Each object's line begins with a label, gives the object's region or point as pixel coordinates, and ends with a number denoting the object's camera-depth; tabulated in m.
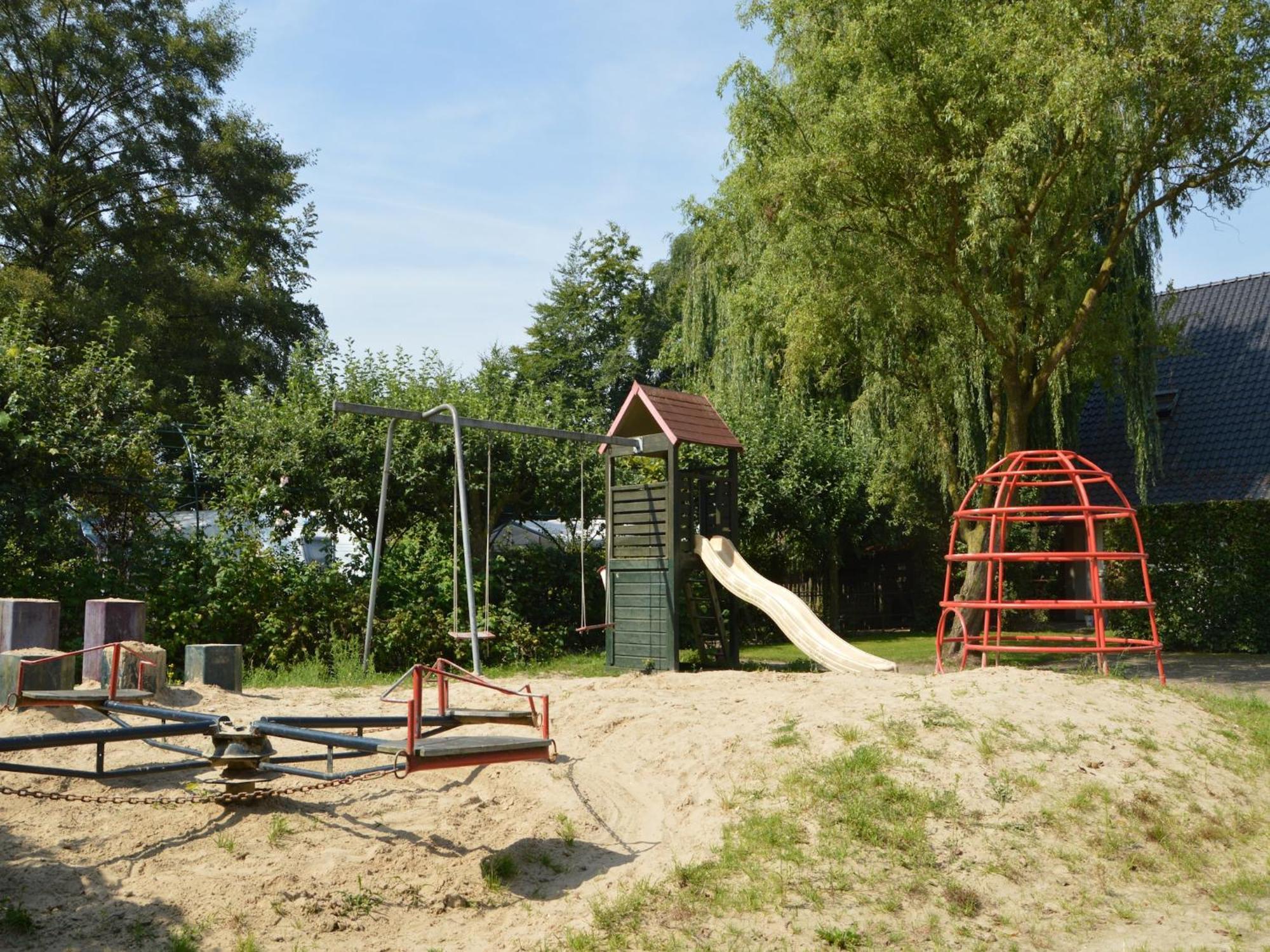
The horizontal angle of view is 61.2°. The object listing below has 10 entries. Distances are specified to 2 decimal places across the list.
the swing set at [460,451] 9.13
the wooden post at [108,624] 8.22
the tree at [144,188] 23.62
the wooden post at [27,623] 7.82
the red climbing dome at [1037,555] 9.51
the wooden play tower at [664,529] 12.12
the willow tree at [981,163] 11.53
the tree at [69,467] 10.90
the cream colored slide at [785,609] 10.51
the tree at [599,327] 36.53
